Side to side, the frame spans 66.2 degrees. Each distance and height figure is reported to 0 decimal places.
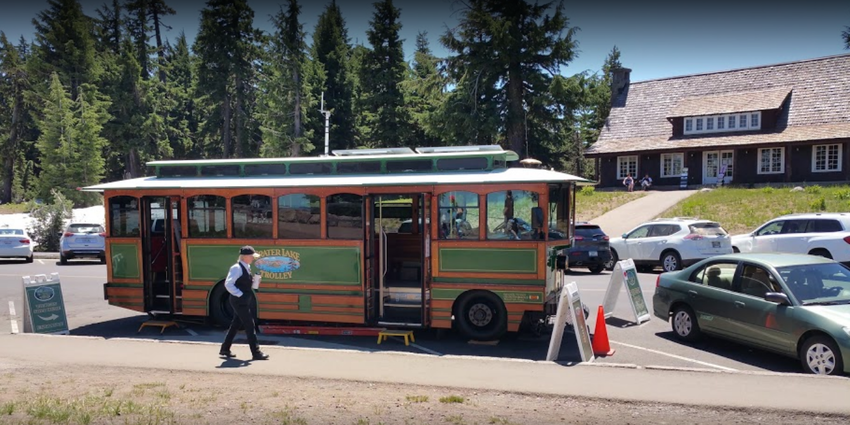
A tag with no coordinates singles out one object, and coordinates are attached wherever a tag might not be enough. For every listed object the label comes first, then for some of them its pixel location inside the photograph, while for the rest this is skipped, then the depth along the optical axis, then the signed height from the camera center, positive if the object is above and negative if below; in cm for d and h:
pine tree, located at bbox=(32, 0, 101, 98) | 5147 +1120
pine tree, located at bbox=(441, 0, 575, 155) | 3494 +709
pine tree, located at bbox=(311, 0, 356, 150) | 5066 +855
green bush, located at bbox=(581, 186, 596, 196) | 3834 -27
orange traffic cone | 956 -226
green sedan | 803 -164
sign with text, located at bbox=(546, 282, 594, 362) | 893 -190
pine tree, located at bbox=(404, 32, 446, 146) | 3797 +591
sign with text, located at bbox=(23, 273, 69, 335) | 1150 -208
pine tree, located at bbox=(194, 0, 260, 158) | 4900 +970
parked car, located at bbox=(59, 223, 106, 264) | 2469 -200
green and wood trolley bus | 1042 -84
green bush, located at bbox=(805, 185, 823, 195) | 2977 -18
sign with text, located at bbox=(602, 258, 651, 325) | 1200 -194
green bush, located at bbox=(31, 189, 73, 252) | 3094 -167
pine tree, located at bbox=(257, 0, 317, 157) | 4500 +684
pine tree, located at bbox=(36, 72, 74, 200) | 4619 +321
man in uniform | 914 -158
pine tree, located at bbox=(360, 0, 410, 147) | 4438 +739
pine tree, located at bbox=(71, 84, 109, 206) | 4666 +284
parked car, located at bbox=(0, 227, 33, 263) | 2531 -212
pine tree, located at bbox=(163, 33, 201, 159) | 6212 +857
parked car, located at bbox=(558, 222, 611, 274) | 1975 -189
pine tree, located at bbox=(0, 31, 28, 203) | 5719 +736
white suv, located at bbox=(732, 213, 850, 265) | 1659 -134
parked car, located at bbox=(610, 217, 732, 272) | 1919 -170
